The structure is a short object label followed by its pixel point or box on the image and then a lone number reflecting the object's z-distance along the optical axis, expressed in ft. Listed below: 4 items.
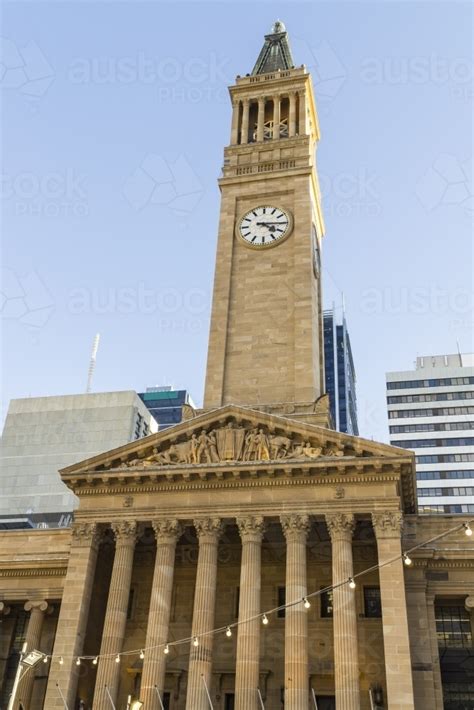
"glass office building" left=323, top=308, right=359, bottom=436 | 550.36
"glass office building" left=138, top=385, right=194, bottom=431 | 578.25
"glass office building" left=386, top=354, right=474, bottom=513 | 339.36
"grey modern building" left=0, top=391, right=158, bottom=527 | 308.19
